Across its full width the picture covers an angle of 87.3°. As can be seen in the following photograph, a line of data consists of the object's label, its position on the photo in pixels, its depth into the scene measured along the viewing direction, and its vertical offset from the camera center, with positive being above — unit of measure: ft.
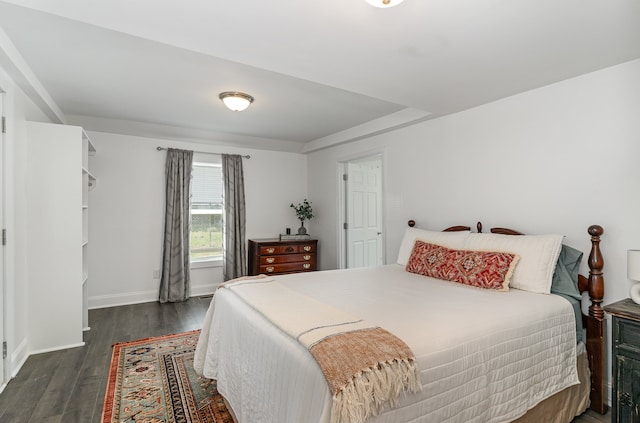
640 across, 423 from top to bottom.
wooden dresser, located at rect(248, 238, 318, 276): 16.02 -2.22
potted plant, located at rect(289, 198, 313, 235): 18.12 -0.12
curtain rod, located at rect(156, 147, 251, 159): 15.23 +2.85
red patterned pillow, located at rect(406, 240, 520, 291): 7.62 -1.38
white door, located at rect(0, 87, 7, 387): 7.72 -0.81
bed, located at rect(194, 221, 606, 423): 4.38 -2.13
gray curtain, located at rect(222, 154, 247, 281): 16.52 -0.30
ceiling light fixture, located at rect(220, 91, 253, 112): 10.22 +3.42
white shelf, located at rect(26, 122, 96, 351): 9.70 -0.68
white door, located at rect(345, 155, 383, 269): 16.55 -0.12
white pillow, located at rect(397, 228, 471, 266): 9.41 -0.86
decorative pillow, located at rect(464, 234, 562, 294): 7.36 -1.11
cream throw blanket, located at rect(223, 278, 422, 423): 3.76 -1.83
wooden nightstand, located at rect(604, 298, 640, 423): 5.78 -2.74
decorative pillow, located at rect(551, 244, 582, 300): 7.36 -1.45
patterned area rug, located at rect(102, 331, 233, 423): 6.77 -4.09
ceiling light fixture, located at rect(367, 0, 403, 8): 5.03 +3.14
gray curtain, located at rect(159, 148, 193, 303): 14.98 -0.80
